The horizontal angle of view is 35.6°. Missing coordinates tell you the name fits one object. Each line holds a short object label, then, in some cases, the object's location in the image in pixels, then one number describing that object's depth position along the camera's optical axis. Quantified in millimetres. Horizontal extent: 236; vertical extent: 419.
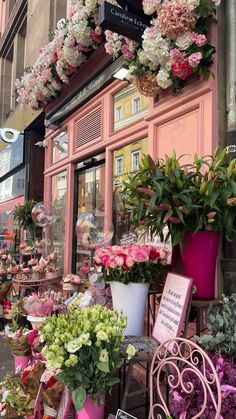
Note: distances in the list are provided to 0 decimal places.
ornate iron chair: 1776
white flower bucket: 2738
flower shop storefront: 3322
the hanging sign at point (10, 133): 8203
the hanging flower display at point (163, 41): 2977
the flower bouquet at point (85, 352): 2051
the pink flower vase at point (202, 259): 2584
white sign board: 2375
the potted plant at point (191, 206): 2400
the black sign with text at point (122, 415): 2078
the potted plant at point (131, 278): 2707
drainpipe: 2969
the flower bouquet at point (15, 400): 2892
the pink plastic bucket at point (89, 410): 2301
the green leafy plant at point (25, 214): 7453
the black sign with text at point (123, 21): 3143
